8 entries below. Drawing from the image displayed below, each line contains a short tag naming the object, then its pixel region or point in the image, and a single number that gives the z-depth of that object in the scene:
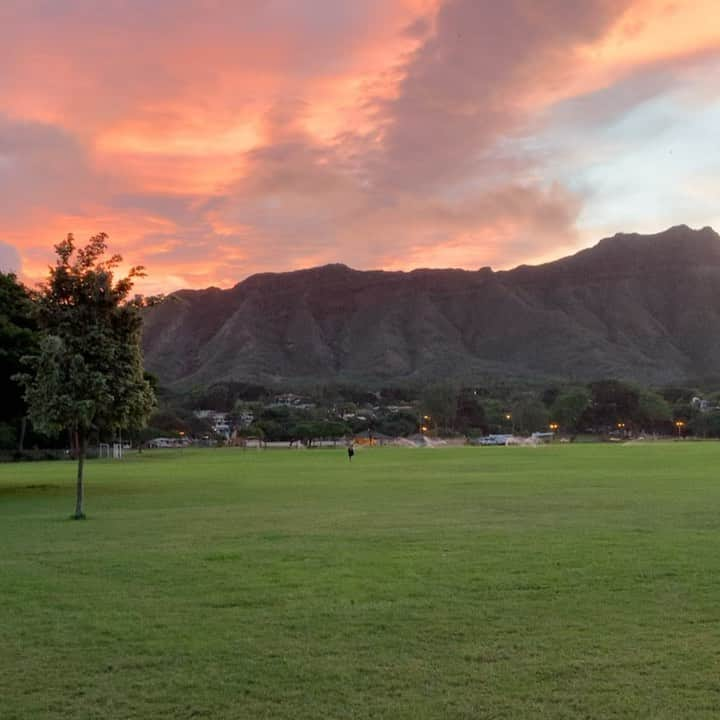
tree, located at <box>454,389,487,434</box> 166.50
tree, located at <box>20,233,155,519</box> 22.77
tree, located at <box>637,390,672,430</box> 151.12
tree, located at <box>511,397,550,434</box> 157.88
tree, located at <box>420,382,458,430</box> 162.12
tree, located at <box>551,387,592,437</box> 149.38
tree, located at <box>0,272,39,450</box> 31.91
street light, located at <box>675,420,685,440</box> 152.00
